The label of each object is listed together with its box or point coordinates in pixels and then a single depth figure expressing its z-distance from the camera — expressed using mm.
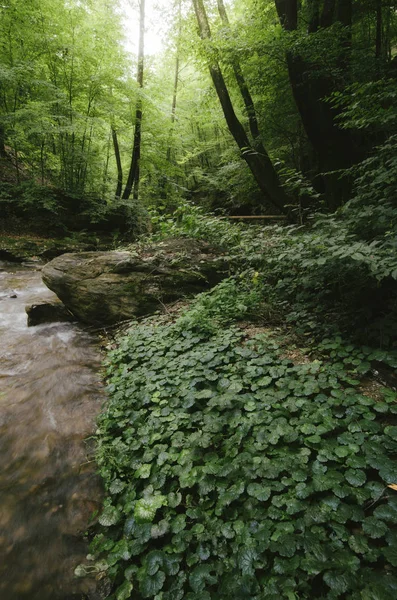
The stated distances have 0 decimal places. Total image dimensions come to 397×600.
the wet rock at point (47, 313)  5227
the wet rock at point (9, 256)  9098
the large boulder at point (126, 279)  5070
